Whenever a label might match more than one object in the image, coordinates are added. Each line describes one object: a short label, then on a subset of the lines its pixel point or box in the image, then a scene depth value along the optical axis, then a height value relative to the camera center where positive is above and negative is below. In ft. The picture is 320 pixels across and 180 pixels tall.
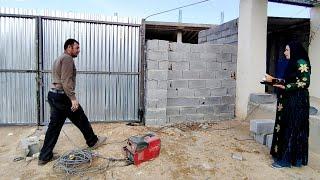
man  11.49 -0.94
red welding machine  11.59 -3.15
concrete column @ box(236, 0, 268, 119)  17.60 +1.95
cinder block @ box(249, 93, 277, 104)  17.13 -1.33
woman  11.01 -1.35
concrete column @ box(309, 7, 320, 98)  19.72 +1.97
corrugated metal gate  15.99 +0.58
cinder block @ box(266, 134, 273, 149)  13.55 -3.15
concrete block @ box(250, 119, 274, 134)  13.97 -2.55
